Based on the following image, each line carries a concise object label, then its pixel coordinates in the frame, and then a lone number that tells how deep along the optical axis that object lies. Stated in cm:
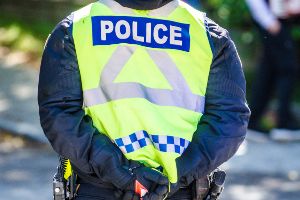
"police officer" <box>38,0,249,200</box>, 564
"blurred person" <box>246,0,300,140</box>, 1372
